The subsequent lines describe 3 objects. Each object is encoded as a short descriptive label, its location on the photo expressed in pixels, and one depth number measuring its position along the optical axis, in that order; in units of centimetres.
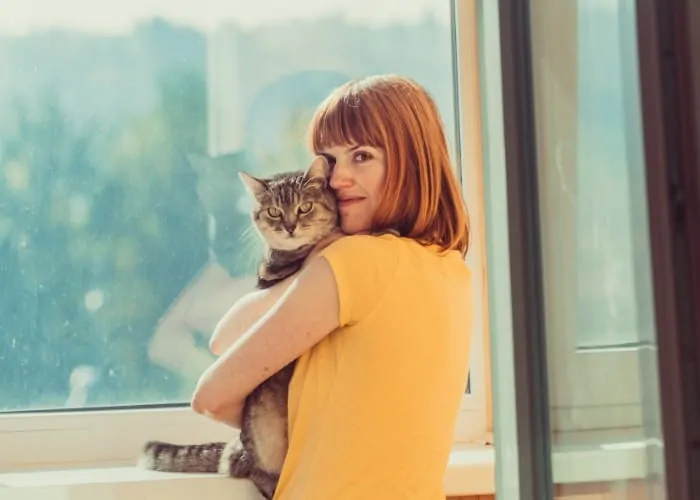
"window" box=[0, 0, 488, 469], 290
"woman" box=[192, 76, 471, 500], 231
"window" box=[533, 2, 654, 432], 186
